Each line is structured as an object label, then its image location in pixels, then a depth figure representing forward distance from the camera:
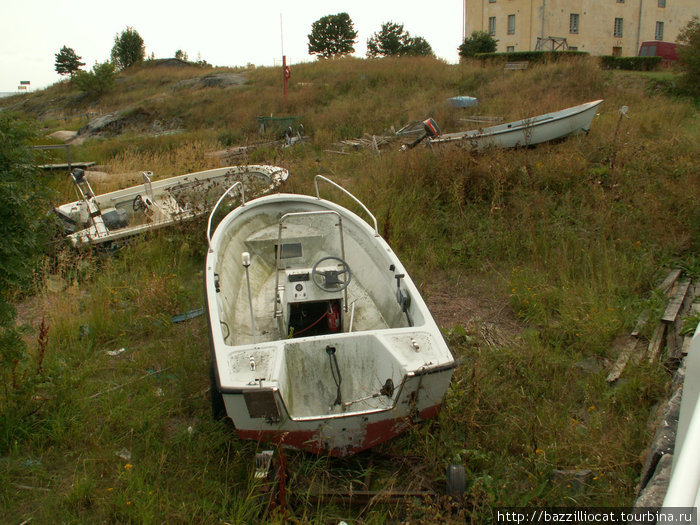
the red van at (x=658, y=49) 32.62
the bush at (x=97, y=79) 32.66
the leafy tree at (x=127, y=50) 45.94
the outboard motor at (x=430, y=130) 9.78
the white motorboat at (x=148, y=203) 7.30
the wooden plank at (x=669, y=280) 5.27
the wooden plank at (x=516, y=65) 19.18
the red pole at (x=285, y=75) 17.25
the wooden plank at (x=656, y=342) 4.24
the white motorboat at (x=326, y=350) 3.20
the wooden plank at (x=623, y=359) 4.17
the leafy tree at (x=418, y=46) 42.28
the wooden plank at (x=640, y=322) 4.66
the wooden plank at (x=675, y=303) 4.61
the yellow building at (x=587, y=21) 35.06
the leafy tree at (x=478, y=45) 30.70
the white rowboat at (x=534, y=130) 9.44
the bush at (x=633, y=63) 22.09
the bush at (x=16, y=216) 3.32
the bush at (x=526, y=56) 20.48
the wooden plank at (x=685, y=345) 3.99
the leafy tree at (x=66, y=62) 46.62
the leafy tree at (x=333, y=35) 45.00
